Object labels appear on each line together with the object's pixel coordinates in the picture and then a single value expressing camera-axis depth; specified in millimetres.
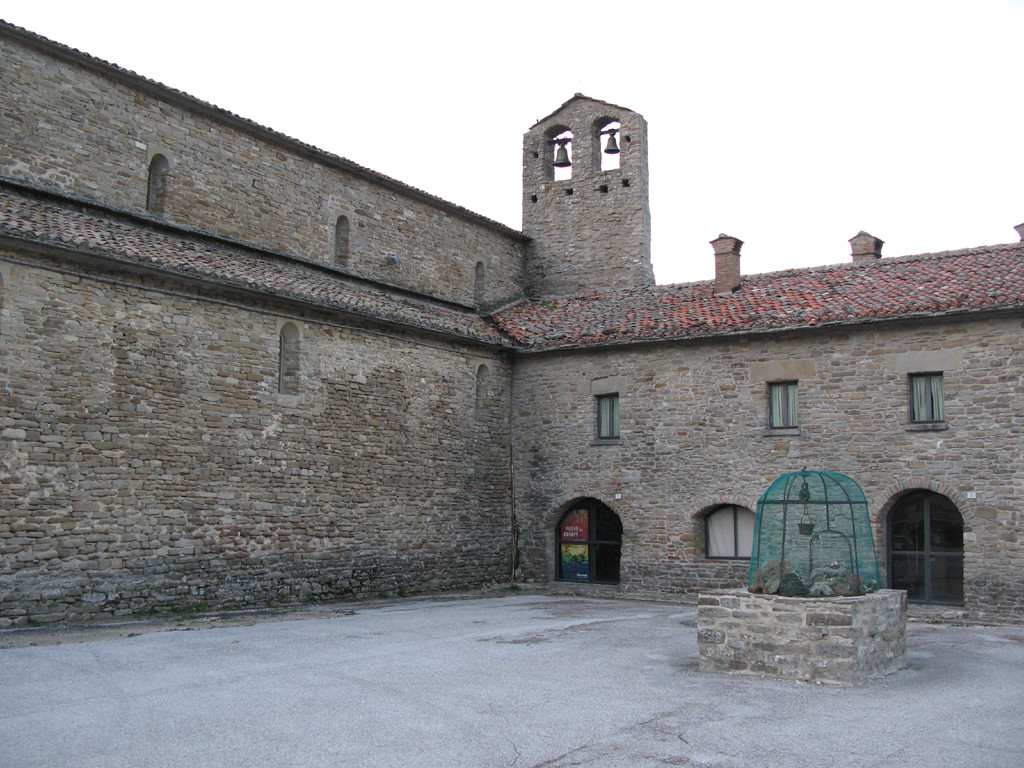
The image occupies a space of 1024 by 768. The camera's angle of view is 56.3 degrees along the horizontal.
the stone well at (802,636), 9648
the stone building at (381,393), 13828
